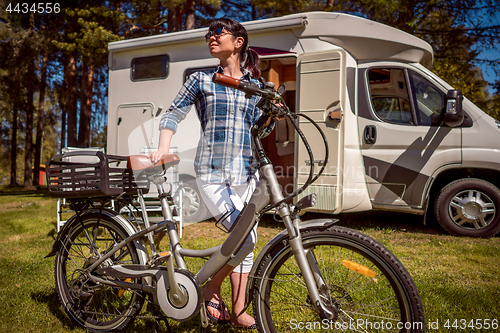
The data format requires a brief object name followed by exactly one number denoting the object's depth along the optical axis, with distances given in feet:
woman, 7.25
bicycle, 5.86
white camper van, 16.57
